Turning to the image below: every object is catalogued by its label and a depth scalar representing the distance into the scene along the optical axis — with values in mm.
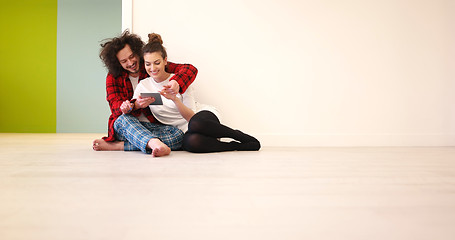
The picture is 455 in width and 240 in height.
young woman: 2205
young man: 2230
